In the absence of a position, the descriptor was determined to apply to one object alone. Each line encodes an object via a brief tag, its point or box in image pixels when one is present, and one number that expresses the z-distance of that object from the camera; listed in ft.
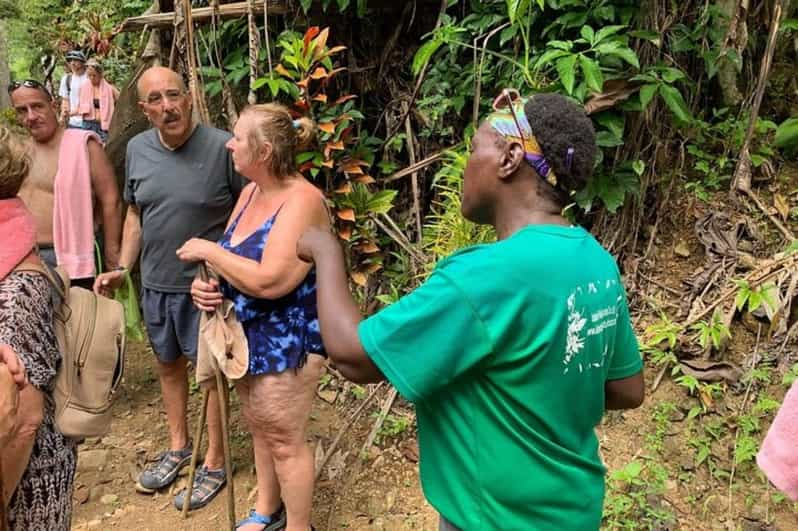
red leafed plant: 12.44
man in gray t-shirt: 9.73
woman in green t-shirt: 4.06
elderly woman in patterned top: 5.39
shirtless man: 10.22
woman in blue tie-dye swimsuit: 7.77
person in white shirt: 26.91
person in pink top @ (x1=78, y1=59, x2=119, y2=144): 26.86
